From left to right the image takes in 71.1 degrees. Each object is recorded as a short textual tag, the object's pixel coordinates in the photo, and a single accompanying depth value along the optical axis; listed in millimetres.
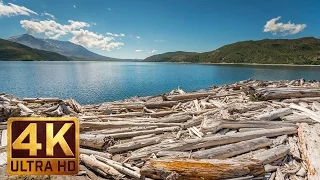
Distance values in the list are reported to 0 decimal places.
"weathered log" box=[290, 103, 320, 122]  12277
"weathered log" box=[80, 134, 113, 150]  9094
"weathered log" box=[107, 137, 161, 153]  8969
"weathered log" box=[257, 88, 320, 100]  16547
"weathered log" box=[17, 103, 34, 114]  13963
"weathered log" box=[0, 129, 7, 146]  9327
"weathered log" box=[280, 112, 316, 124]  11907
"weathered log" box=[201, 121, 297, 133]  10391
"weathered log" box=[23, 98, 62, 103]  17297
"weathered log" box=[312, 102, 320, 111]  14206
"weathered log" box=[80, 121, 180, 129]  11080
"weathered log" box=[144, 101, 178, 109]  16500
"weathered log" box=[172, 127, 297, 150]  8852
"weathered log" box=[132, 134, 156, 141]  9978
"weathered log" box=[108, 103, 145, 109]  16062
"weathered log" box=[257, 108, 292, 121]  12334
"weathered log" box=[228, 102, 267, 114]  13820
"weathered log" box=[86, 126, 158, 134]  10703
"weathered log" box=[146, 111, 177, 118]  14133
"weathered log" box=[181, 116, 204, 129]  11406
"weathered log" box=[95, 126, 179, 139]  10224
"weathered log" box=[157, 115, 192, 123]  12395
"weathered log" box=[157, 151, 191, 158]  8020
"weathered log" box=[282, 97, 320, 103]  16033
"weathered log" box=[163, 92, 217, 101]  18125
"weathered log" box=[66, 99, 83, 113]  15297
